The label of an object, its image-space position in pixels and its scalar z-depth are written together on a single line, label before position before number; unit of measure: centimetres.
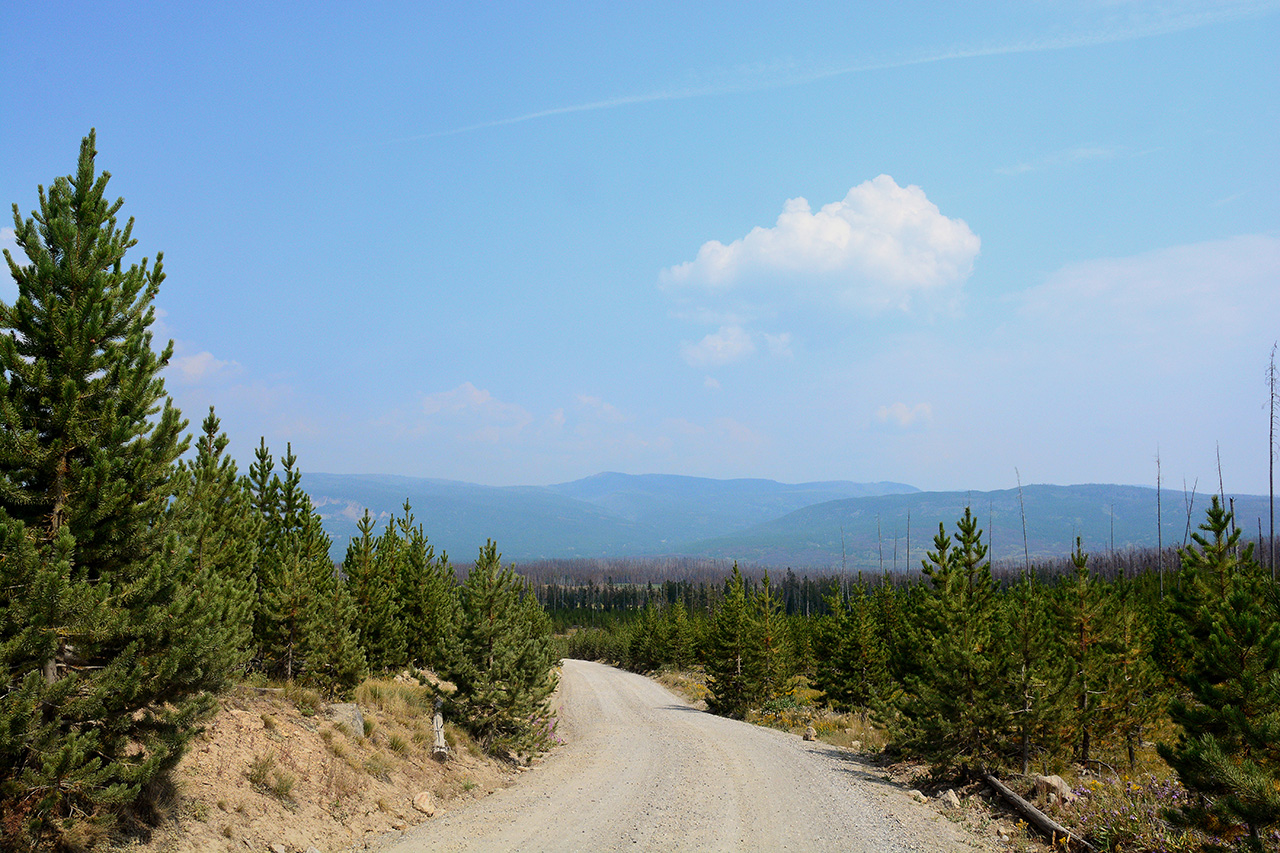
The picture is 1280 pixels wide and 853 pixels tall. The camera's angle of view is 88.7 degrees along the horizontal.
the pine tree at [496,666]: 1869
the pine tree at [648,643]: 6456
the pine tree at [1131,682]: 1781
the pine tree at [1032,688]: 1498
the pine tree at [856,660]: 3288
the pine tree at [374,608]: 2673
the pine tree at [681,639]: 6109
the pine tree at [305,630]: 1819
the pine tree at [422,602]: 3186
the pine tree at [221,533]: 984
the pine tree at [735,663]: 3597
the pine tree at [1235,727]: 821
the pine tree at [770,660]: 3572
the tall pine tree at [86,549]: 759
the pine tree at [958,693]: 1540
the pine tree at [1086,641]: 1712
